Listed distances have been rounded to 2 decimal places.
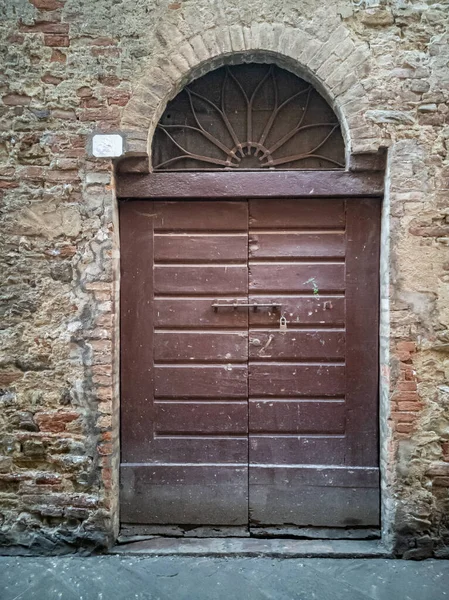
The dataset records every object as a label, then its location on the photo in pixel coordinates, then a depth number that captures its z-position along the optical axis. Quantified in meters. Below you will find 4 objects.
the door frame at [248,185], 3.11
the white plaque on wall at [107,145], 3.00
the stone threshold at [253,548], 2.99
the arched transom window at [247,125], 3.25
